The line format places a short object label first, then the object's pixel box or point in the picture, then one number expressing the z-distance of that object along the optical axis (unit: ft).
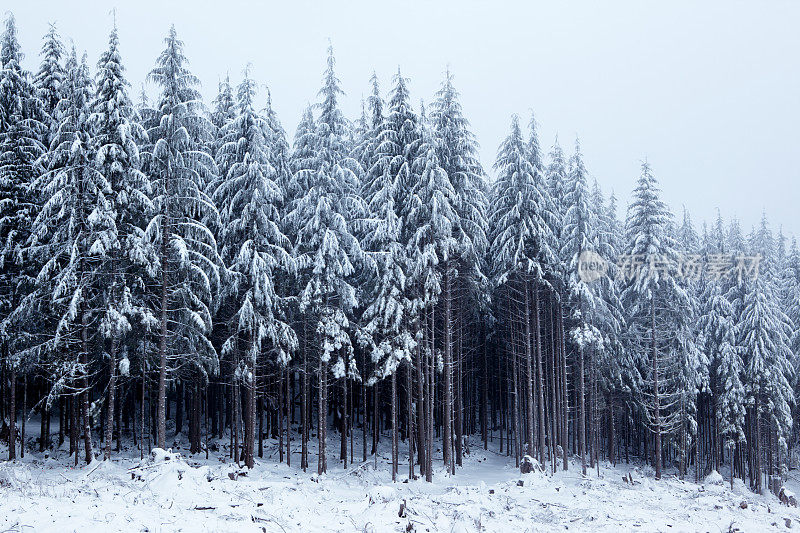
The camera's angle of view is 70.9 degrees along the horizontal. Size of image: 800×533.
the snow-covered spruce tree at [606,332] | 103.65
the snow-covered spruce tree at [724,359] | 119.14
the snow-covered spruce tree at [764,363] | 119.24
